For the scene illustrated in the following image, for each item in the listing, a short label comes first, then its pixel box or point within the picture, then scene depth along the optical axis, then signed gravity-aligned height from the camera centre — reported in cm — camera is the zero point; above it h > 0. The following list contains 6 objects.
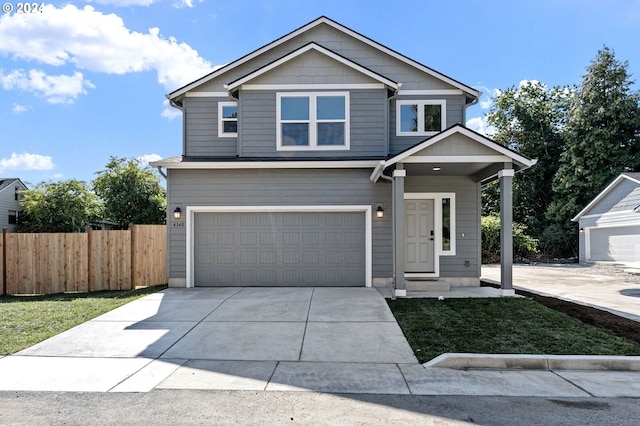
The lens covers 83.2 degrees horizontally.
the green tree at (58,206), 2072 +60
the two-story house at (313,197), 990 +54
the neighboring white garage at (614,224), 1662 -39
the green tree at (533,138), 2680 +600
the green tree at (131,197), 2188 +118
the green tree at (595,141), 2345 +499
